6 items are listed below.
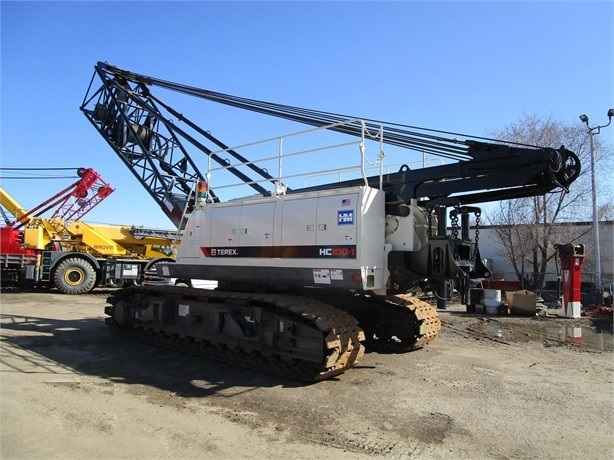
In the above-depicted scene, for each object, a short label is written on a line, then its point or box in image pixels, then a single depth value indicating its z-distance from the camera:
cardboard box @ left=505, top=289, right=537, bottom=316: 14.22
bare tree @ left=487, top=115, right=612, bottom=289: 24.44
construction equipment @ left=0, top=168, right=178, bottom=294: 18.09
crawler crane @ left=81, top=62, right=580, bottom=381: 6.23
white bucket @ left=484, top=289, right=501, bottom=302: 14.75
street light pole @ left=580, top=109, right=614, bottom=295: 19.17
